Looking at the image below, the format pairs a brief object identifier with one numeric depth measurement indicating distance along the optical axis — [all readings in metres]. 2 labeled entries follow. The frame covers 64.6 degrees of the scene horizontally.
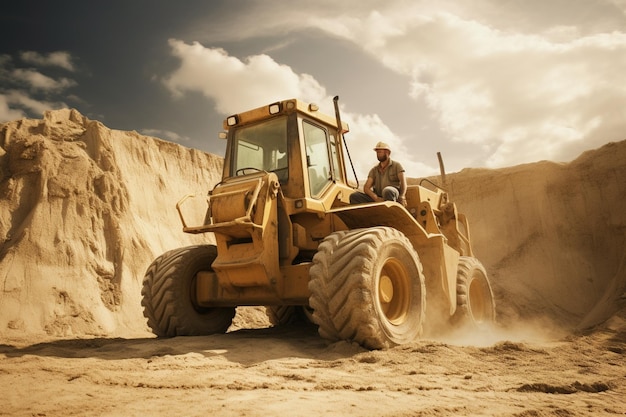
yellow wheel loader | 5.24
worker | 6.96
